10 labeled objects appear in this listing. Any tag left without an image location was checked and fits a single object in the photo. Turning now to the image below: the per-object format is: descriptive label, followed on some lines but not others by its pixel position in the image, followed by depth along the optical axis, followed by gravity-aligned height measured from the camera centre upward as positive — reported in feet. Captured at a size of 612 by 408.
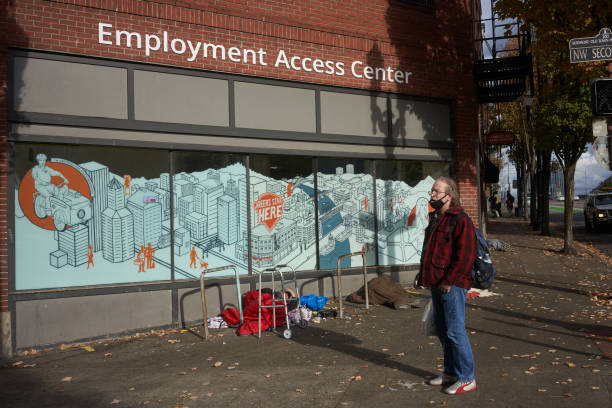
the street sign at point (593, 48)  25.71 +7.44
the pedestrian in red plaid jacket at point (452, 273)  16.06 -1.88
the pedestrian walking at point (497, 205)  126.19 +0.67
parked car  80.74 -0.67
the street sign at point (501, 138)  48.65 +6.20
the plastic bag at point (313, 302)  29.14 -4.74
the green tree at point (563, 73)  34.76 +10.99
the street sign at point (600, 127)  27.07 +3.84
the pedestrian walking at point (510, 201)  143.45 +1.76
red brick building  24.86 +3.69
